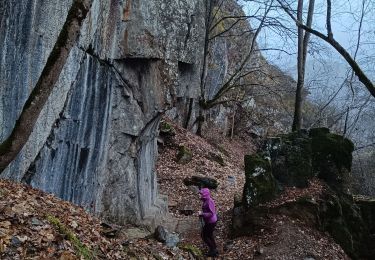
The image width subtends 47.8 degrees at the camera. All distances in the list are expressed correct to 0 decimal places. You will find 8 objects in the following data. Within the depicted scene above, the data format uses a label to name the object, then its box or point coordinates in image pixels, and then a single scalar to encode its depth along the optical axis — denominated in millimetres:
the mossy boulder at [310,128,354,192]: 12727
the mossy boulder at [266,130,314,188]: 12219
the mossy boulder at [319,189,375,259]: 10930
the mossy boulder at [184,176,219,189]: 16562
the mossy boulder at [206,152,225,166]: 20475
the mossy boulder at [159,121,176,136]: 19959
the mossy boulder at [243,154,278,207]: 11703
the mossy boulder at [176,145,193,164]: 18641
